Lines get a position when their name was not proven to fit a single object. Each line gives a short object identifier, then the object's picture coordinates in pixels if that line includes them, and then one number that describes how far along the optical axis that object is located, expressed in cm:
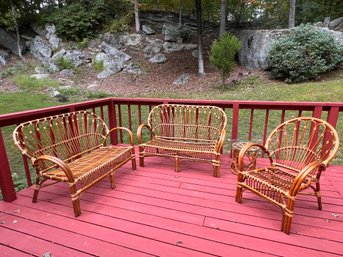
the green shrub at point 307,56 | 749
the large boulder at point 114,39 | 1220
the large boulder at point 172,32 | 1269
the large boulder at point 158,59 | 1163
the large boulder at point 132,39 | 1238
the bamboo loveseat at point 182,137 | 254
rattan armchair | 162
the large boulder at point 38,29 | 1263
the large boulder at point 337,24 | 971
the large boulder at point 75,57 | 1134
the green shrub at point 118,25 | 1250
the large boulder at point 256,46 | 877
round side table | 231
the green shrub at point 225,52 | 782
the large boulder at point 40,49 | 1187
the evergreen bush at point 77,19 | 1212
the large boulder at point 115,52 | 1146
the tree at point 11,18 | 1170
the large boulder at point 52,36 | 1212
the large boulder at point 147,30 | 1310
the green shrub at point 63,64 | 1109
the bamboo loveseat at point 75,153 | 191
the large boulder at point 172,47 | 1230
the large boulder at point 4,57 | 1126
